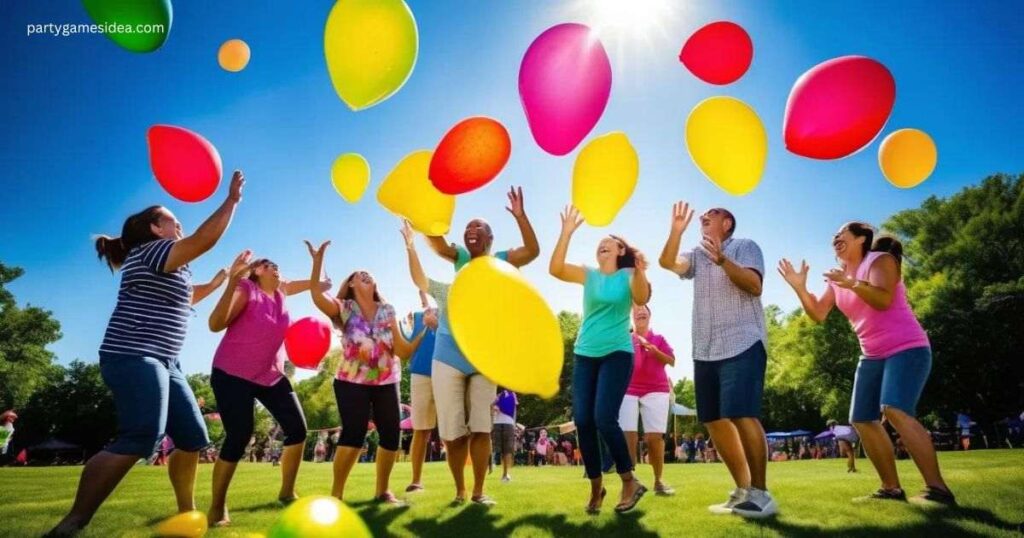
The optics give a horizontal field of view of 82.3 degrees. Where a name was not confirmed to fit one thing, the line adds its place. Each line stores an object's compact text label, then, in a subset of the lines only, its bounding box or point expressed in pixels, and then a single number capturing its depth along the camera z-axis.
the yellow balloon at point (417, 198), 4.28
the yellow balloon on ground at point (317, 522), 1.84
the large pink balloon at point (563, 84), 3.93
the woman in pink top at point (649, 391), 6.02
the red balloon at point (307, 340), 5.82
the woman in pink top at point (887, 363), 3.79
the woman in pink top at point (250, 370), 3.86
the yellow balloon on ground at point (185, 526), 3.32
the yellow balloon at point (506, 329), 2.76
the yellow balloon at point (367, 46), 3.92
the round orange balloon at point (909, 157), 4.91
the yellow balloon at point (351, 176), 4.98
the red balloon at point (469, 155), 3.90
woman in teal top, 3.82
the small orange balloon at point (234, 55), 5.15
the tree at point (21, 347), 31.62
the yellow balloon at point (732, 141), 4.23
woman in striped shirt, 2.96
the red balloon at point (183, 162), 4.02
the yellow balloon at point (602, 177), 4.25
